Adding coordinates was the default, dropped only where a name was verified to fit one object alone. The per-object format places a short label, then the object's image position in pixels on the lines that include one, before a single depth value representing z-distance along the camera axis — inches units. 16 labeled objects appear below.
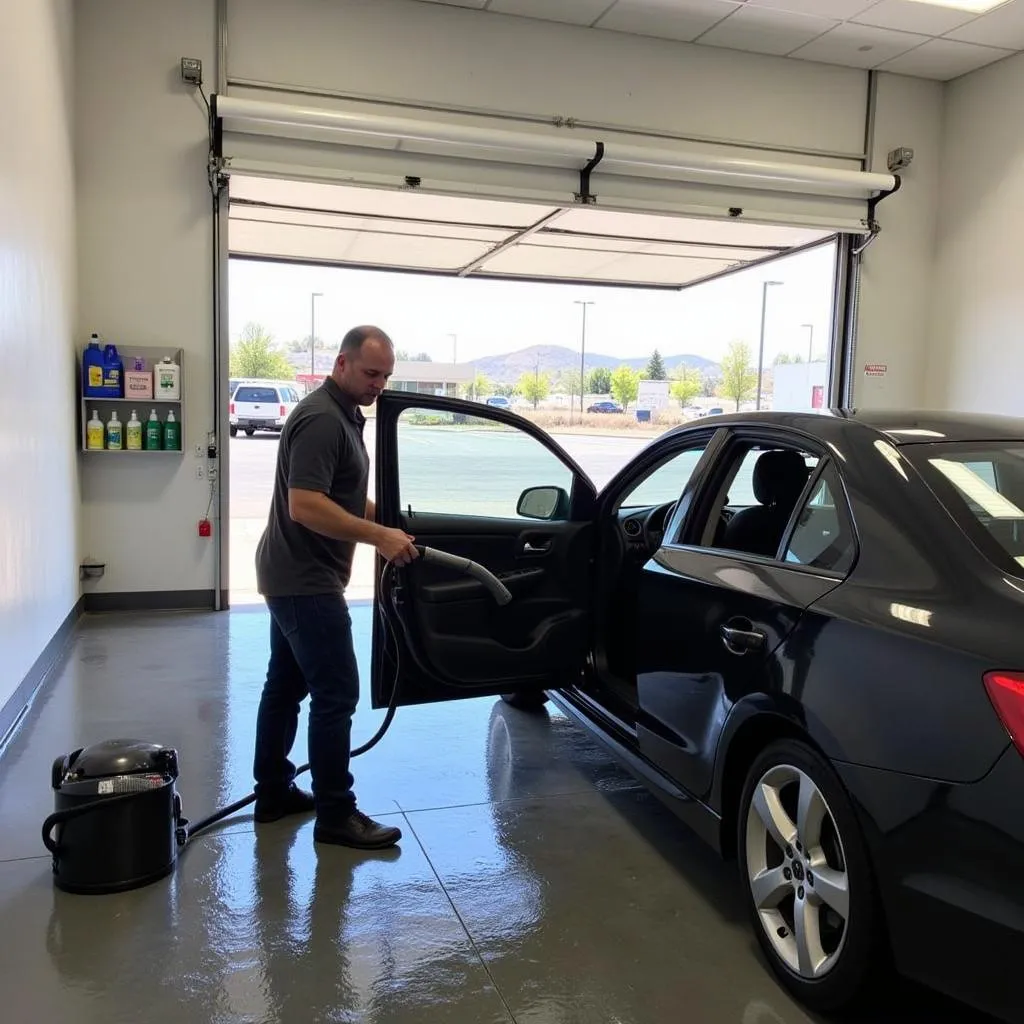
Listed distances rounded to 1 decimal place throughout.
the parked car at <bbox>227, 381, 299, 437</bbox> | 856.3
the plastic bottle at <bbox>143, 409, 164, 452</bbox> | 234.1
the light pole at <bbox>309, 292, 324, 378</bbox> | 757.3
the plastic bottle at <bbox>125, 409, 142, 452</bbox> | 231.6
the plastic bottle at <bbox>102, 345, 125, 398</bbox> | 228.4
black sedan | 64.6
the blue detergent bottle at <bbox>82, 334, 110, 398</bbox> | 226.1
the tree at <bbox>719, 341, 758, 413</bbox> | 524.0
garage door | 235.5
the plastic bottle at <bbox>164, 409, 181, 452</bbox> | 236.1
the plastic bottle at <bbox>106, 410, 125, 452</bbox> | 229.9
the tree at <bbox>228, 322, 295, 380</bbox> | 797.4
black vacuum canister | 99.5
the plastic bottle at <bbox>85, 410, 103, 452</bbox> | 228.7
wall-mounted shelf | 231.1
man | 105.7
